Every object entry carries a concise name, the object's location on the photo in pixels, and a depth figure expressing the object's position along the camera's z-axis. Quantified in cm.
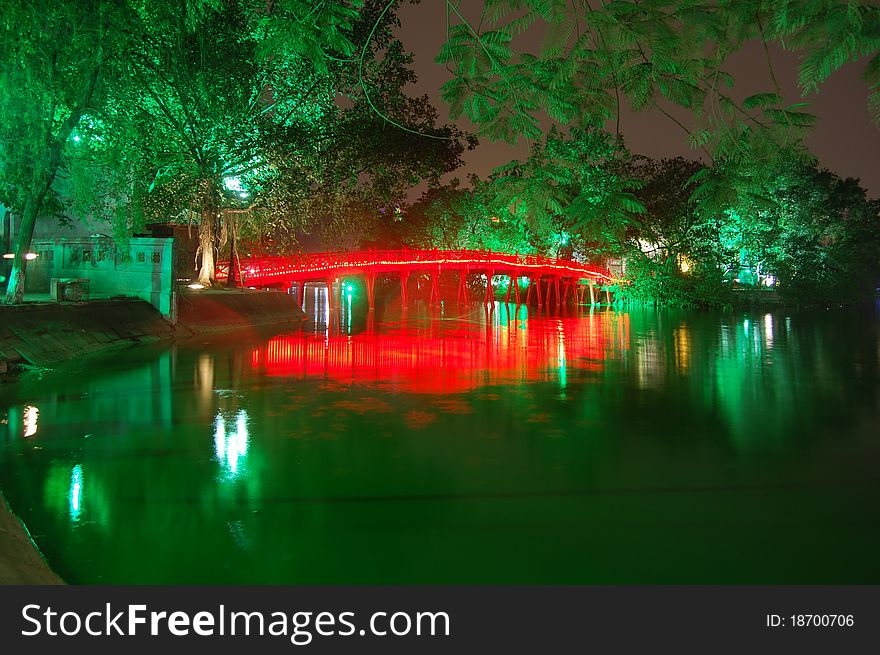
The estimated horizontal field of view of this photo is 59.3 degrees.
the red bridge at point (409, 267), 3272
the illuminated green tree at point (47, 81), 1458
